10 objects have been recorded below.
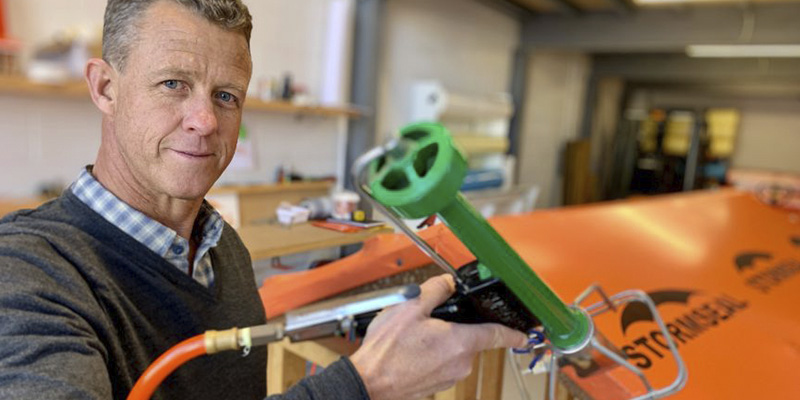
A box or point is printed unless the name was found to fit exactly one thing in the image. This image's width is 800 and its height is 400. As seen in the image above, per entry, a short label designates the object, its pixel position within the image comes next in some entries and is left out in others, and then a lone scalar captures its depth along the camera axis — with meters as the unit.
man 0.48
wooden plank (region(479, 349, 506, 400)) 0.79
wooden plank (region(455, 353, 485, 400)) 0.78
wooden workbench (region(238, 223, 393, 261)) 0.74
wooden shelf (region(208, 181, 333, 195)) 1.10
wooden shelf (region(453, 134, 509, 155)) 4.48
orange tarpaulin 0.80
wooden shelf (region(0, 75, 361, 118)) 1.75
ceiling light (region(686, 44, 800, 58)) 5.52
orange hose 0.49
